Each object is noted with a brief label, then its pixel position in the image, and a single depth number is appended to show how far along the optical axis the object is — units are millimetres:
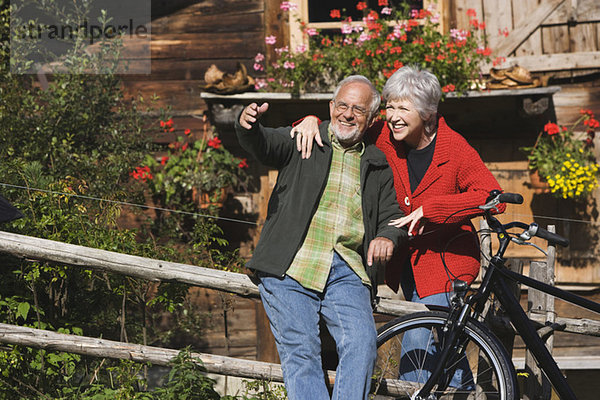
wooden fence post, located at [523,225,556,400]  7727
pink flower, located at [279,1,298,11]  12766
